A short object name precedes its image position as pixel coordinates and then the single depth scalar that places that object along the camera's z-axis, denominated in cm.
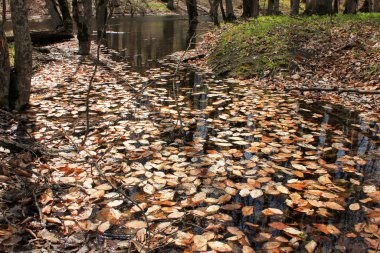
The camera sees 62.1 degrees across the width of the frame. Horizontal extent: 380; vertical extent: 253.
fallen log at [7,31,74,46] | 1217
